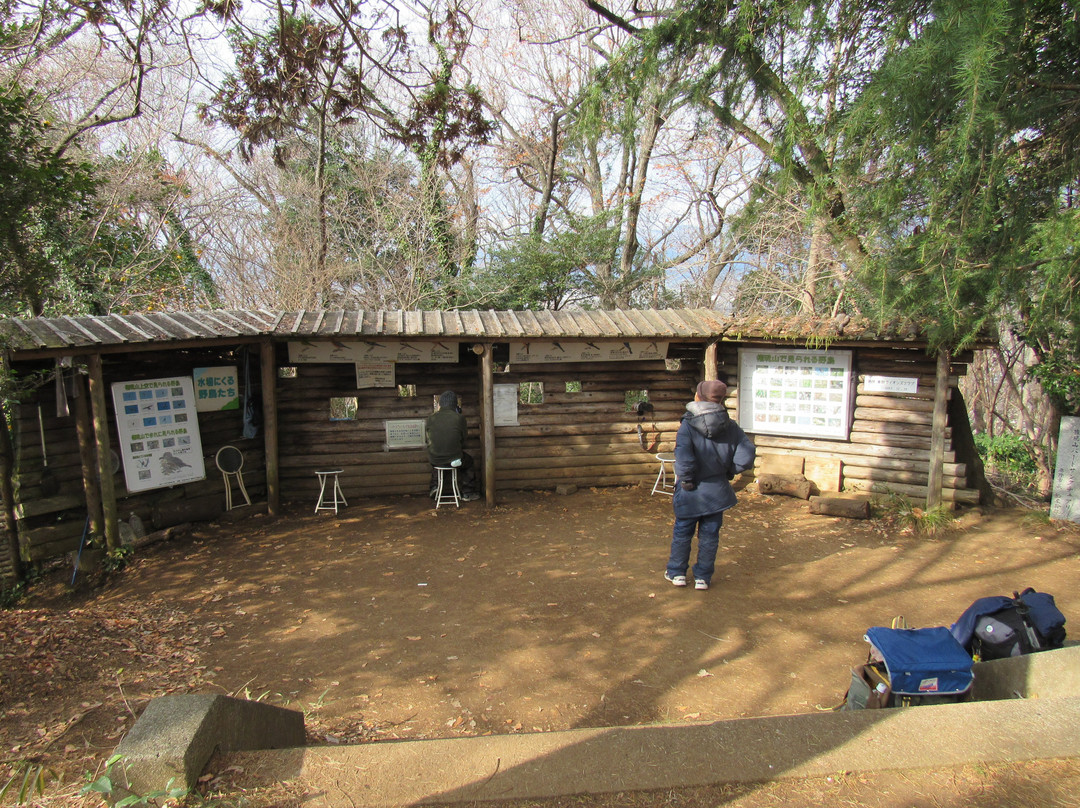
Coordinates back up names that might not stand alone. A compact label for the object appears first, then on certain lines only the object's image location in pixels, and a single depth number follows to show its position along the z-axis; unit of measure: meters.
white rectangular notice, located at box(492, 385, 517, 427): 9.70
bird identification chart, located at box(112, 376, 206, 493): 7.27
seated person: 8.85
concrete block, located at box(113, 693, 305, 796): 2.09
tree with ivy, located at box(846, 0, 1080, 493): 4.18
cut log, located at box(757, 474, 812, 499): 9.16
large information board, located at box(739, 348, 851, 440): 8.95
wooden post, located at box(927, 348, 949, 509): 8.02
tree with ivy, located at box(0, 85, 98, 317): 5.20
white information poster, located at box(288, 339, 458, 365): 8.78
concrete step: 2.27
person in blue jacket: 5.69
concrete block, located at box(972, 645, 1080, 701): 3.10
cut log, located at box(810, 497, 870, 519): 8.42
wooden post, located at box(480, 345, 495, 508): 9.12
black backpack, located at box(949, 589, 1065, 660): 3.51
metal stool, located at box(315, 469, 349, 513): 8.84
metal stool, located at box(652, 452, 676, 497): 9.97
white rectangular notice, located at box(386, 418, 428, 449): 9.56
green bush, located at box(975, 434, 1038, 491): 12.90
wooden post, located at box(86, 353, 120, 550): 6.57
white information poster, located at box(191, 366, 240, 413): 8.27
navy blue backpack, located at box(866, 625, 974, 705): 3.25
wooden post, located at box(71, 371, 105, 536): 6.64
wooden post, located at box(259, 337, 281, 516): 8.50
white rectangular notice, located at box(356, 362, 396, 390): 9.25
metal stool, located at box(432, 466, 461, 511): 9.12
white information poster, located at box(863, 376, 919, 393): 8.38
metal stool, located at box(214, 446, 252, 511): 8.45
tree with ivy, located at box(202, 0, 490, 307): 6.08
